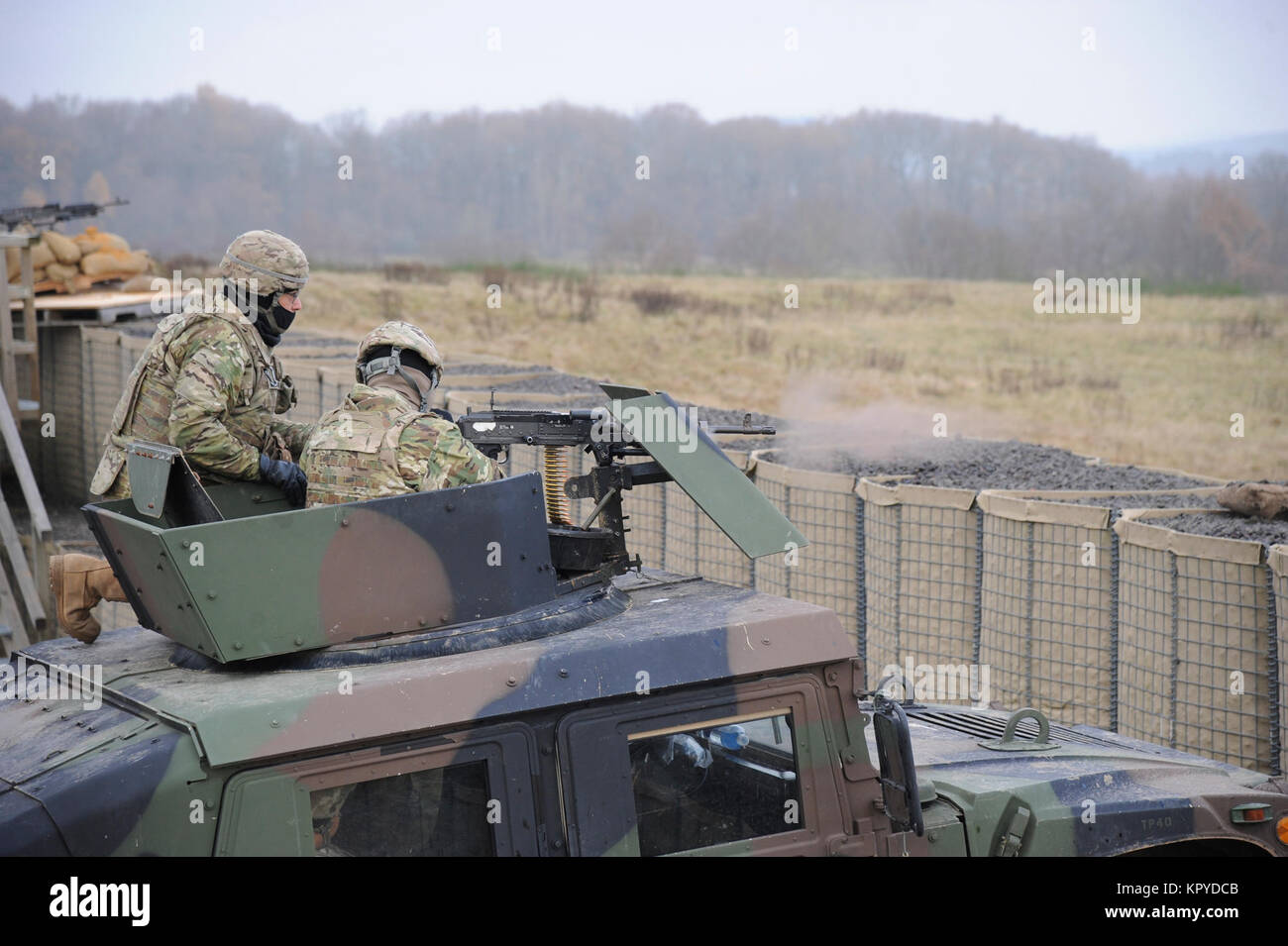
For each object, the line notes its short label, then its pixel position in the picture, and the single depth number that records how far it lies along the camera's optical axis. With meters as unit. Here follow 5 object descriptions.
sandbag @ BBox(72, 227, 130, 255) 25.23
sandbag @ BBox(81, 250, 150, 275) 24.70
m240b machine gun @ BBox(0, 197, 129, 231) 24.50
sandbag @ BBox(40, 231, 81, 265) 24.55
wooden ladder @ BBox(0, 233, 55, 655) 12.04
